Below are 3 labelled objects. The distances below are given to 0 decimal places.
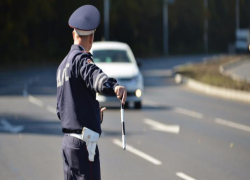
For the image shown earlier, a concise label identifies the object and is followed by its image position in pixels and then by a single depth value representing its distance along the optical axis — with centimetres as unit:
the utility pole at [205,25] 9474
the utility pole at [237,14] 10148
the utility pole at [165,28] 8606
